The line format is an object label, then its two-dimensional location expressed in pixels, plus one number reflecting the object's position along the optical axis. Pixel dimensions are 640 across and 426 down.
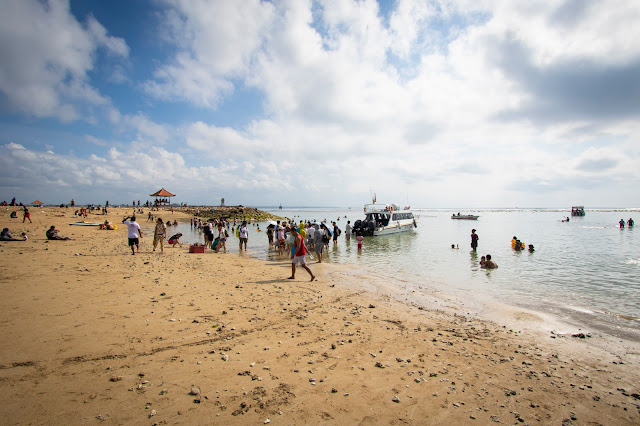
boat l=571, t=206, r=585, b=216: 83.44
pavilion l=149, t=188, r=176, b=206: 61.66
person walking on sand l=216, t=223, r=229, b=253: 19.08
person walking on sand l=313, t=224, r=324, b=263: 16.05
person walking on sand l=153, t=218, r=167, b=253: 16.70
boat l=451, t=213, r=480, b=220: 70.07
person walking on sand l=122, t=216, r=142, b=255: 15.31
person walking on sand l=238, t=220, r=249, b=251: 20.13
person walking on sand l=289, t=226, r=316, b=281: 11.18
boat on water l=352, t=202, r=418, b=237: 33.12
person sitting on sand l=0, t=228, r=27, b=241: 17.55
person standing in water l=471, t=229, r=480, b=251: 21.58
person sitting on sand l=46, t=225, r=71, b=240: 19.45
